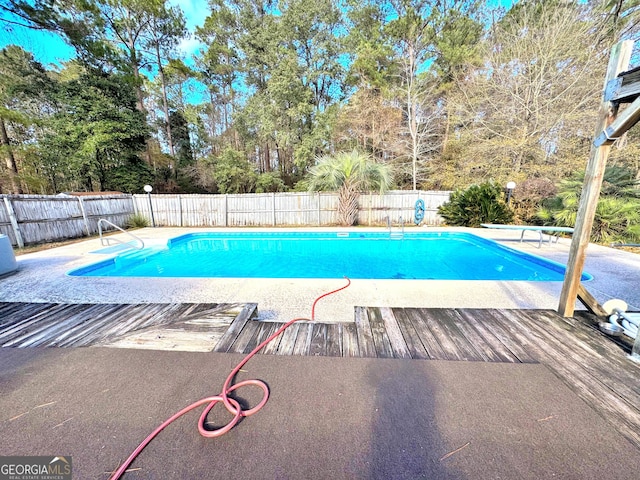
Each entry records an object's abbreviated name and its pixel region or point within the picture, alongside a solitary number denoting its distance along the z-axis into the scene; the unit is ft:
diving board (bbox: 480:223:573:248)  18.69
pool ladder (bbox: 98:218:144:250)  21.59
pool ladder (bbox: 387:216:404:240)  27.45
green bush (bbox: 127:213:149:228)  32.45
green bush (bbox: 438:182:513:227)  27.61
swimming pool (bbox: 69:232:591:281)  16.94
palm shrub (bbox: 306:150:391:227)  29.68
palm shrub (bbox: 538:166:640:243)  19.45
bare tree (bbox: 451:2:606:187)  28.35
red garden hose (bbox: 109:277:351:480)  3.75
